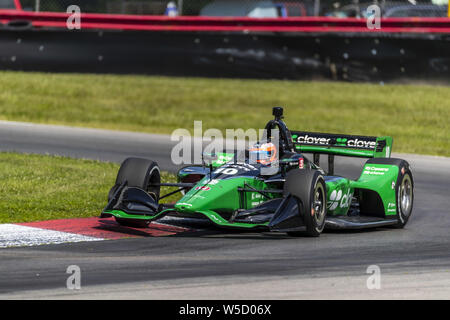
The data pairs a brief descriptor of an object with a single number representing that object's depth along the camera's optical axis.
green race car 17.94
